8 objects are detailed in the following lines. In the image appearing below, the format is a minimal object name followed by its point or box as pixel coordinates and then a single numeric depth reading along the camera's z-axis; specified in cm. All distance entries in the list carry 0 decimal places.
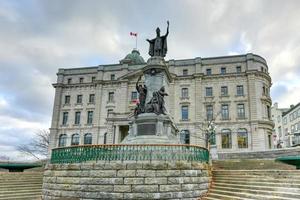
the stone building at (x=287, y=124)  6038
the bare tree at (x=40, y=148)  5694
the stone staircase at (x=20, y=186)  1431
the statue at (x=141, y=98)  1859
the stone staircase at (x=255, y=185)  1009
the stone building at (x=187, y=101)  4088
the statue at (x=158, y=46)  2094
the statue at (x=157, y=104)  1797
